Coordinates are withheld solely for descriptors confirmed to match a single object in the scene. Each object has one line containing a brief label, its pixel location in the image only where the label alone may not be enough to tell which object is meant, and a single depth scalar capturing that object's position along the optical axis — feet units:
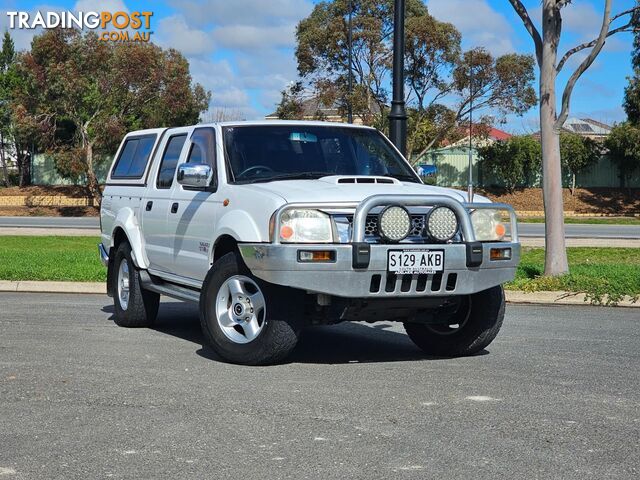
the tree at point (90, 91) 148.46
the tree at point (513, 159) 171.53
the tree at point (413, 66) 157.38
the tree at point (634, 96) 165.99
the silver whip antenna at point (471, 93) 155.20
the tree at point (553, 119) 44.91
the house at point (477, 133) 161.38
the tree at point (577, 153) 169.89
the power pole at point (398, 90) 45.60
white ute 24.14
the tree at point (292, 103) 162.09
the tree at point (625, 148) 163.63
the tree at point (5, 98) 182.50
